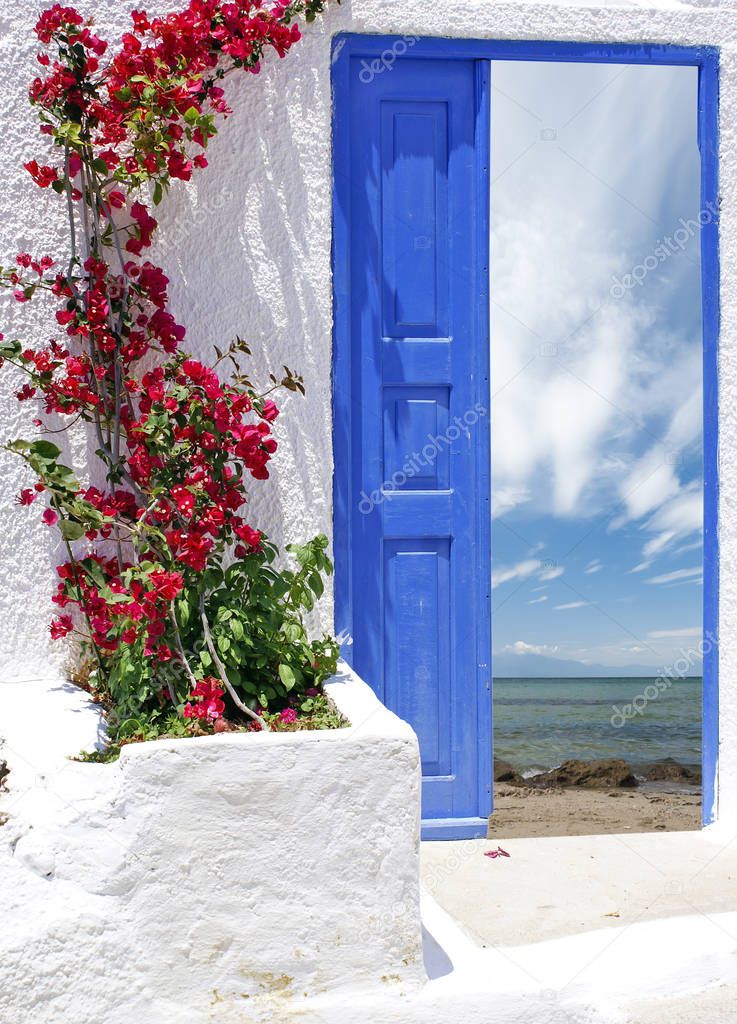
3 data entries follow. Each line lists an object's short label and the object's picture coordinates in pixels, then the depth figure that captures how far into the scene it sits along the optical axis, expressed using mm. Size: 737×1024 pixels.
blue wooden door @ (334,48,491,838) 3855
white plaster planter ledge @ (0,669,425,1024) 2645
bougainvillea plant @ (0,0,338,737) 3061
